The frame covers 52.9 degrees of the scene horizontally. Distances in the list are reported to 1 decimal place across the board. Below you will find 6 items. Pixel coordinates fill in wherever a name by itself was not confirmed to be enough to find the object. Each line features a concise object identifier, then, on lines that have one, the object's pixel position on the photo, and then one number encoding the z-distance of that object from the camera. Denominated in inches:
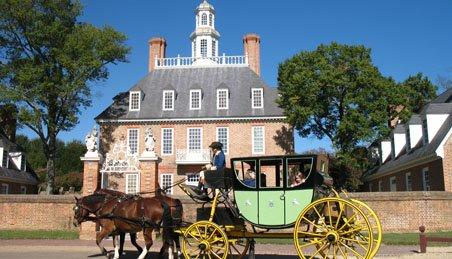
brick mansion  1353.3
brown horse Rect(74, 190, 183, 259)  426.0
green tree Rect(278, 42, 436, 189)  1111.6
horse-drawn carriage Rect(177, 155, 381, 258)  348.5
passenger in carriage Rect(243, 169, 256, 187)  380.2
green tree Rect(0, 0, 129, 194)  1221.1
